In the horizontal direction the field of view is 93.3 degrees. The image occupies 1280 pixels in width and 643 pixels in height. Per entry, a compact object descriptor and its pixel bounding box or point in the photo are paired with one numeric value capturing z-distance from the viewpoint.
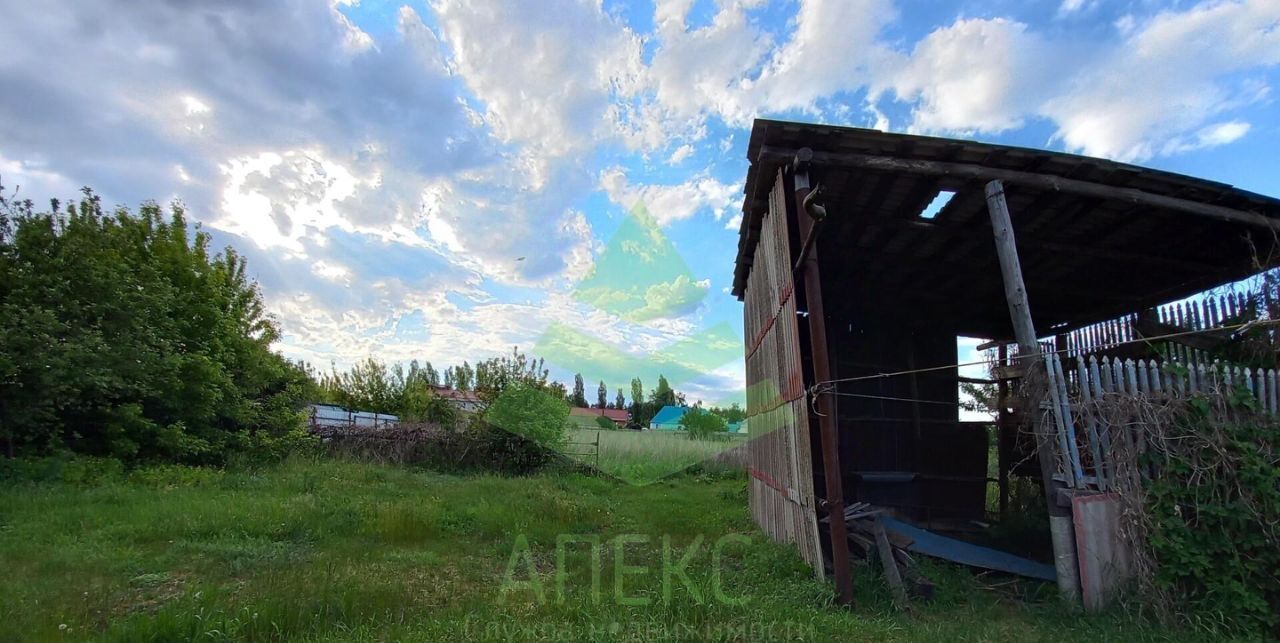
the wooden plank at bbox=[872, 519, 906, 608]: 4.43
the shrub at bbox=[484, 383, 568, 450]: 15.95
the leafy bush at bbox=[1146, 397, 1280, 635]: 3.68
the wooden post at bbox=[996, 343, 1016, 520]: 8.34
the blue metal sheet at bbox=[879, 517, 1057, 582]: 4.89
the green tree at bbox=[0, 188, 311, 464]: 8.93
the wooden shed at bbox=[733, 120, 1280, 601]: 4.92
